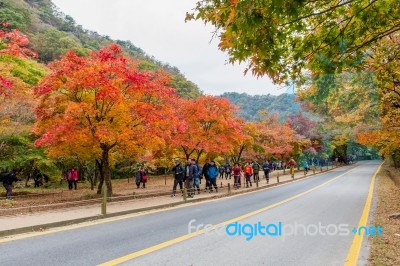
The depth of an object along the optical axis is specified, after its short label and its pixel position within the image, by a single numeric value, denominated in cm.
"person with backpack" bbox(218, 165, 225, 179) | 3964
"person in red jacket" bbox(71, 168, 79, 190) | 2575
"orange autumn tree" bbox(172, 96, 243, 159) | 1997
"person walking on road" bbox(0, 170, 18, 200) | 1639
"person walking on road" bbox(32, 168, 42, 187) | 2796
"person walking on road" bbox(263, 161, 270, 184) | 2711
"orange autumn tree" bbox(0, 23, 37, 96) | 1162
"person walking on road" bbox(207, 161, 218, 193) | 2019
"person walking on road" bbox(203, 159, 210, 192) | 2039
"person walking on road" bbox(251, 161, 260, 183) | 2551
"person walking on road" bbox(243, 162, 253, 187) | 2323
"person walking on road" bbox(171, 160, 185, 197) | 1722
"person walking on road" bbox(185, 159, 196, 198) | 1732
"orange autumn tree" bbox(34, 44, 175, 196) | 1333
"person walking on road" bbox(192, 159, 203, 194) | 1778
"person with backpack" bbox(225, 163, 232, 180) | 3814
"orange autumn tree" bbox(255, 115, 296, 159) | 3619
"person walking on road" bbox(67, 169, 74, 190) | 2580
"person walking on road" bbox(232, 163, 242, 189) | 2288
